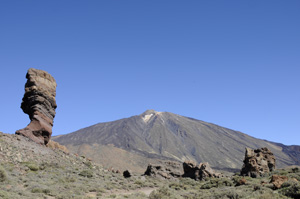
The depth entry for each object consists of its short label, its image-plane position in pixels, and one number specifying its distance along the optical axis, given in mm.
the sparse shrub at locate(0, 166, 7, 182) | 17594
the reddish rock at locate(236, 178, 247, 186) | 23641
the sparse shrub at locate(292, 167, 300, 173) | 28380
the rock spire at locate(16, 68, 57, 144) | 29453
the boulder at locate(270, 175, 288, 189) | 17253
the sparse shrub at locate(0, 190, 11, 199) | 13426
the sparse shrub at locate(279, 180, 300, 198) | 13953
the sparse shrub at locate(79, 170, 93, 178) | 26703
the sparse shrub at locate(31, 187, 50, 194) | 16938
